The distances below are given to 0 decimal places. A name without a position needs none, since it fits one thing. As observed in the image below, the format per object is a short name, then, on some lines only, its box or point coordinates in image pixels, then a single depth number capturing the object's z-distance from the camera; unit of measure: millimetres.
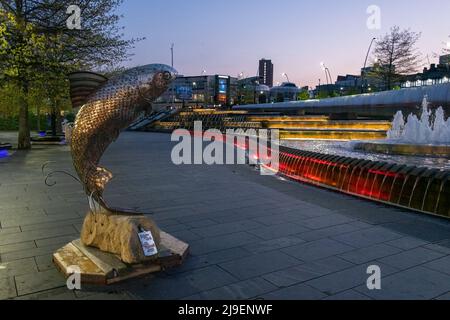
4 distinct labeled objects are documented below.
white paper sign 4387
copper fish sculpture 4328
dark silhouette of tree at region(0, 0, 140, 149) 15812
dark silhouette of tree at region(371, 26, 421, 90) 51969
